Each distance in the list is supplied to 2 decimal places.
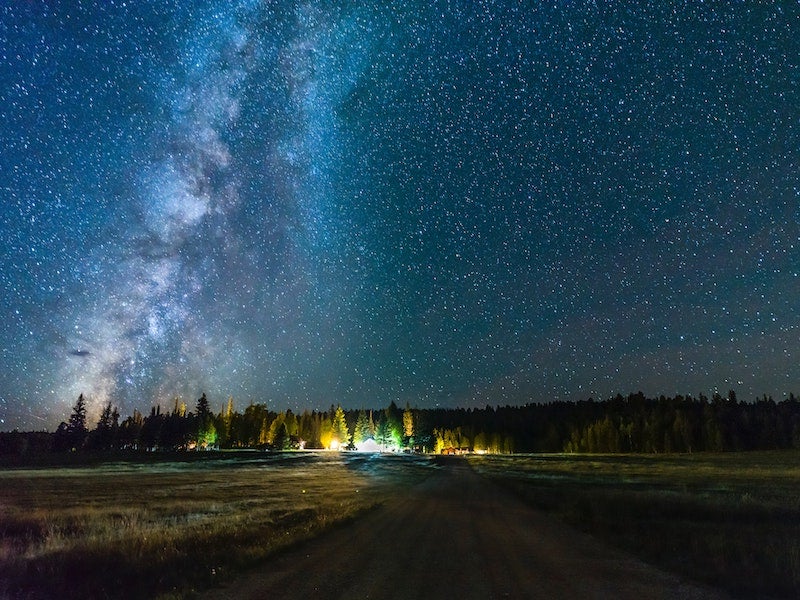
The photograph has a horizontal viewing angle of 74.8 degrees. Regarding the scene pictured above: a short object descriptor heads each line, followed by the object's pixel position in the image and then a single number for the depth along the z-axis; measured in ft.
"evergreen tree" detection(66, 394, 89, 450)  464.65
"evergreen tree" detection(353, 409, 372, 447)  570.05
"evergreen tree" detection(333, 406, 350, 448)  537.65
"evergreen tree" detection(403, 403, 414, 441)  620.90
